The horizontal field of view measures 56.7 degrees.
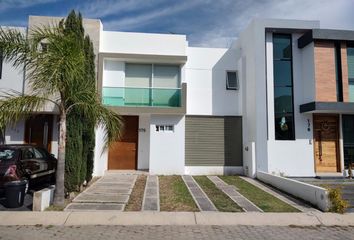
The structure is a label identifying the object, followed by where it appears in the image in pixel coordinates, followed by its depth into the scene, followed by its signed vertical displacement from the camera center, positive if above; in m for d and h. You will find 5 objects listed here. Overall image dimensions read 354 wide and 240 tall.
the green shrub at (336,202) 8.98 -1.52
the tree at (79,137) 10.36 +0.30
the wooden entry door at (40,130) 15.95 +0.74
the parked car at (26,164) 9.37 -0.61
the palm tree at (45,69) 8.55 +2.00
